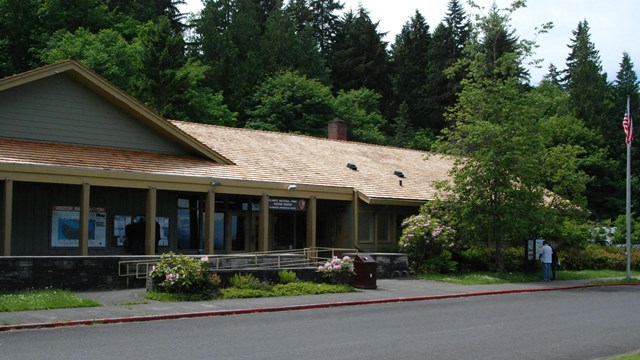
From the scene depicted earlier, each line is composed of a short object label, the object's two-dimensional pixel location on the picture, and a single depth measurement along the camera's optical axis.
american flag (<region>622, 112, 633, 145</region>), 29.55
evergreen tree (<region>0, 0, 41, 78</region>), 50.25
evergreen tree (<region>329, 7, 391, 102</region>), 77.00
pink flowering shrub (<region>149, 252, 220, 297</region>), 18.47
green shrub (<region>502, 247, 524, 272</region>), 32.66
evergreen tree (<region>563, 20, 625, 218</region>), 64.50
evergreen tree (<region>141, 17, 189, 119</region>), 50.03
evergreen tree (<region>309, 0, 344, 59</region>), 85.38
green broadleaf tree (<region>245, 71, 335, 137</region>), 54.62
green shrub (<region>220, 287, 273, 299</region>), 19.12
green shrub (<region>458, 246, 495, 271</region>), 31.03
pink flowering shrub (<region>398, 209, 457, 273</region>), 28.77
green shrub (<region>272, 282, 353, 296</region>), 20.44
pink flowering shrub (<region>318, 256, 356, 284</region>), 22.73
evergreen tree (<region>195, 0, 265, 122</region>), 60.81
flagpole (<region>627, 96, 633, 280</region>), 29.70
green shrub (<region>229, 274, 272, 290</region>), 20.29
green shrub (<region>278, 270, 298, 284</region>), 21.88
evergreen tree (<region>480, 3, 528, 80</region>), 31.96
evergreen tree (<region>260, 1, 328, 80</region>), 64.44
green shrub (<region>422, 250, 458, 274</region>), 28.88
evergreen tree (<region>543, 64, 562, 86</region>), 101.22
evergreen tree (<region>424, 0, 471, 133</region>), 75.25
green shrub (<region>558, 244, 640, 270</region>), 36.50
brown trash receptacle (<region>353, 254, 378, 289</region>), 22.73
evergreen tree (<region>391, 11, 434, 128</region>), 76.81
